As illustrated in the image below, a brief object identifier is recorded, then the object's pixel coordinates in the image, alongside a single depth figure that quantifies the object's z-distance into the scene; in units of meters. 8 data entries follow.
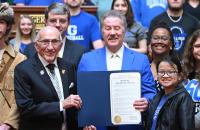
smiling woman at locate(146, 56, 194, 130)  4.96
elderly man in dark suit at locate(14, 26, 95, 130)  5.08
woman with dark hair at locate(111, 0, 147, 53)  7.92
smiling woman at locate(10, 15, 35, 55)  8.35
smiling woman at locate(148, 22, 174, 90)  6.38
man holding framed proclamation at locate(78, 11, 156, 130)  5.13
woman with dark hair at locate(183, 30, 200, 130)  5.46
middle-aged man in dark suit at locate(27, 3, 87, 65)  5.78
